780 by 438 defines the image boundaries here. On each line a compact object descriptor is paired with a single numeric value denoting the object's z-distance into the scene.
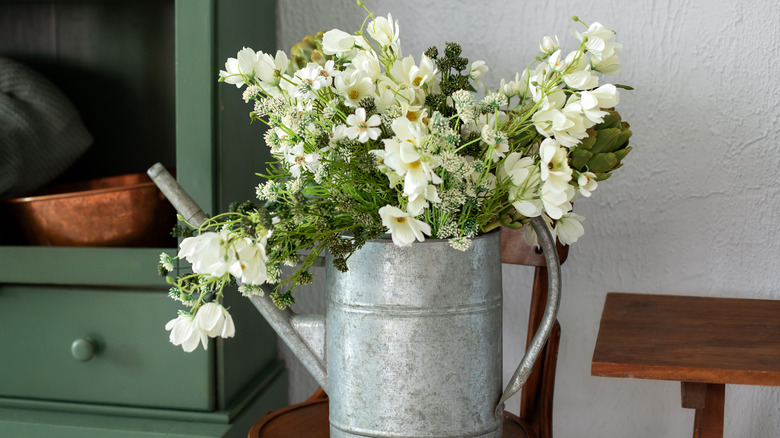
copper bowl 1.06
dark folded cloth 1.09
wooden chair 0.90
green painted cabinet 1.01
